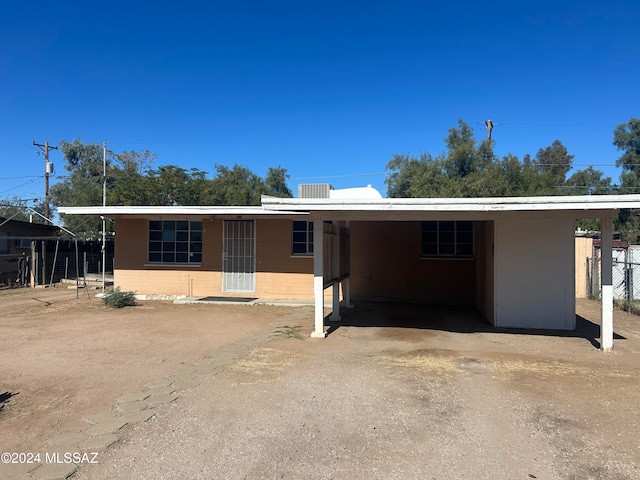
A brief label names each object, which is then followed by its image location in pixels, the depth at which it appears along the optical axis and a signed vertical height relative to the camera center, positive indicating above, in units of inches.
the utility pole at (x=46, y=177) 1333.9 +196.6
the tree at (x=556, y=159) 1786.4 +348.2
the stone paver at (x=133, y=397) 192.1 -67.3
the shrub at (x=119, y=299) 470.6 -61.1
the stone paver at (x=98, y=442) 145.9 -66.5
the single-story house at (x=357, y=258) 351.9 -17.3
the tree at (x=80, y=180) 1116.0 +191.9
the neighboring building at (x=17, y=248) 723.4 -12.7
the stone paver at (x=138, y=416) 170.2 -67.0
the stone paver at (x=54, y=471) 127.3 -66.1
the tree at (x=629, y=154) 1285.7 +256.0
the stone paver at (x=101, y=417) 169.3 -66.9
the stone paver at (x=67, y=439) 149.0 -66.4
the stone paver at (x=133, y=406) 181.5 -67.2
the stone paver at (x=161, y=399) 190.3 -67.5
